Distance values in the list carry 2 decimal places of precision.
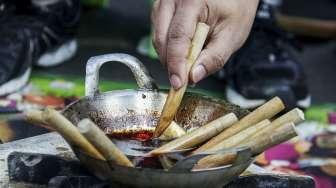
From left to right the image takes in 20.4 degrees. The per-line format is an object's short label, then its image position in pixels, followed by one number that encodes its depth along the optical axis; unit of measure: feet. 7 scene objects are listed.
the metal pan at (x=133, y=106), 3.50
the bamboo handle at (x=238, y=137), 3.17
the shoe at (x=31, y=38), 5.76
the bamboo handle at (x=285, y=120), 3.17
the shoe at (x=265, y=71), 5.79
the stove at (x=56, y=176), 3.31
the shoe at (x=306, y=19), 7.52
